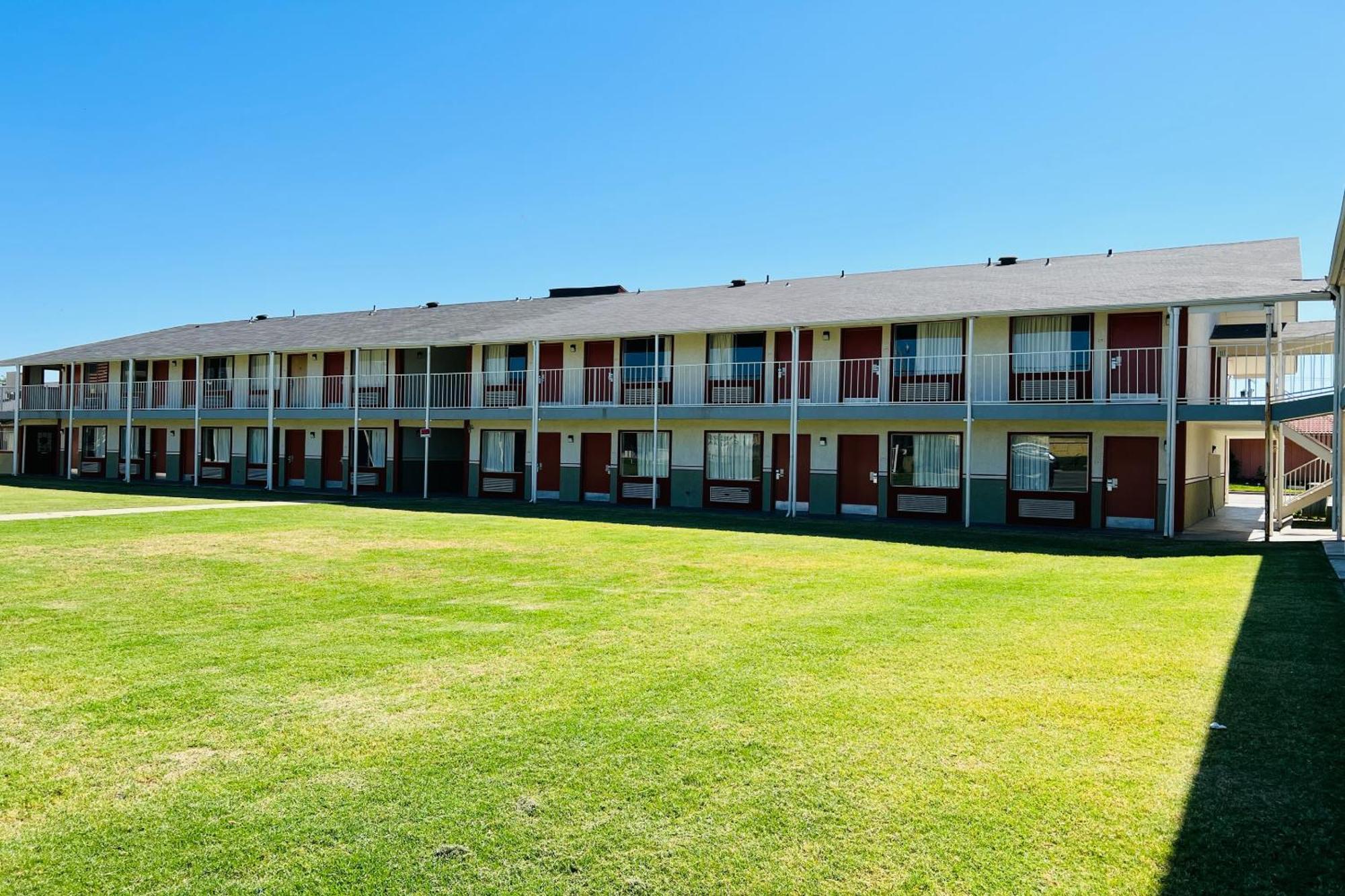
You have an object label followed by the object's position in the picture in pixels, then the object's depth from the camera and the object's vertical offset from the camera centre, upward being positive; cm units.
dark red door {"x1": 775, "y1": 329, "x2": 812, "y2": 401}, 2317 +243
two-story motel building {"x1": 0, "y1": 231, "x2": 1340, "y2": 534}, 1933 +162
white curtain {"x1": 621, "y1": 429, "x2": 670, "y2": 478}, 2542 -2
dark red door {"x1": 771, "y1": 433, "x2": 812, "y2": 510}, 2317 -28
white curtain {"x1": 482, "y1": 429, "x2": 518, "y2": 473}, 2792 +3
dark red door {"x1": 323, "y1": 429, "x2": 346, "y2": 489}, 3114 -38
